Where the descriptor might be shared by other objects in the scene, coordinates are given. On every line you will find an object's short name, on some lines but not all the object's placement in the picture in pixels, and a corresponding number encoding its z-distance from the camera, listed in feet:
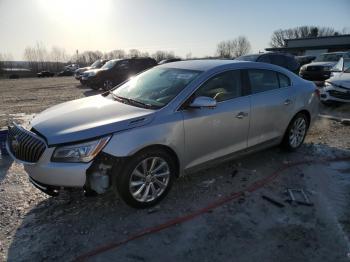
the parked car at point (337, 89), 31.00
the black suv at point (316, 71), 55.52
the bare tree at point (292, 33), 306.02
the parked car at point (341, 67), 34.55
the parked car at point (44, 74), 148.35
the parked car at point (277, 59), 42.62
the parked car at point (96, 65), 81.30
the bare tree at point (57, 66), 245.65
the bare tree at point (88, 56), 339.69
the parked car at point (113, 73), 56.49
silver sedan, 11.43
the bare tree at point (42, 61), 258.12
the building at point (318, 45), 190.27
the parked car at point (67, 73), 145.89
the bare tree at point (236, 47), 310.65
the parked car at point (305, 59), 91.65
